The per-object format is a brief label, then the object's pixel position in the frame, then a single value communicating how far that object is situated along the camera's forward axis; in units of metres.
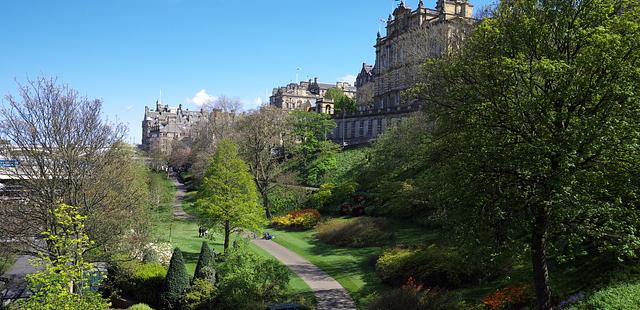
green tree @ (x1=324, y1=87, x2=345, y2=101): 103.38
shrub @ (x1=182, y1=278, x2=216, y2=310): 21.78
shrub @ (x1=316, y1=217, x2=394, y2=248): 31.61
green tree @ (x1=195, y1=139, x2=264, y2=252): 30.00
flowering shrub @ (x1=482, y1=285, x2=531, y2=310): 16.22
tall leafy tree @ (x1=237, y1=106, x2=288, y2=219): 48.84
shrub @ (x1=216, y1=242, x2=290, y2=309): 20.55
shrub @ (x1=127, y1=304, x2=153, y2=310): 21.02
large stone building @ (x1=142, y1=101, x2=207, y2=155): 123.75
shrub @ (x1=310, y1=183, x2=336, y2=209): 45.53
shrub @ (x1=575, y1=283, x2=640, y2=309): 12.10
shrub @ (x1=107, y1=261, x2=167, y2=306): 24.30
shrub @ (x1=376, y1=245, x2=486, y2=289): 20.29
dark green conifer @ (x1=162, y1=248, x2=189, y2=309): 22.50
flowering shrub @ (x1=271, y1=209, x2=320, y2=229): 41.31
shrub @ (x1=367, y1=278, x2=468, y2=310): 17.42
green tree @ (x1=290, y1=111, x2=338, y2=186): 56.88
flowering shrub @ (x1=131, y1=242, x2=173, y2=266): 26.91
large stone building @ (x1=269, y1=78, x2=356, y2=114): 133.12
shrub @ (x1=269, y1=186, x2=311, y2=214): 47.91
